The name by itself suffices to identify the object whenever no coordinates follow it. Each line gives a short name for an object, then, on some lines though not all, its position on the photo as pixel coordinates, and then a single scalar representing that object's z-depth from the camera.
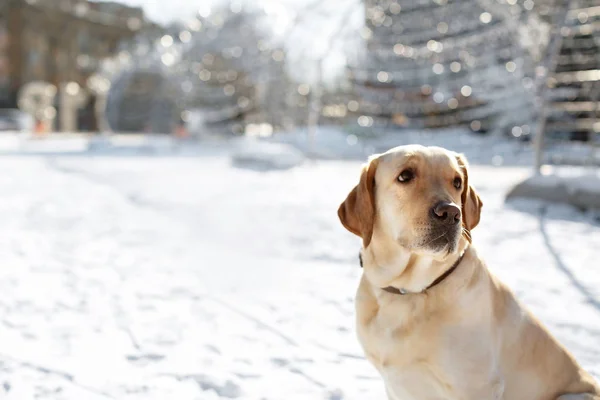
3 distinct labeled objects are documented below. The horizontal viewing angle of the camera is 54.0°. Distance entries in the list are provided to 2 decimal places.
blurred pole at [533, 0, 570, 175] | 10.91
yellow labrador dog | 2.03
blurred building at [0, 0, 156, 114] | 53.19
